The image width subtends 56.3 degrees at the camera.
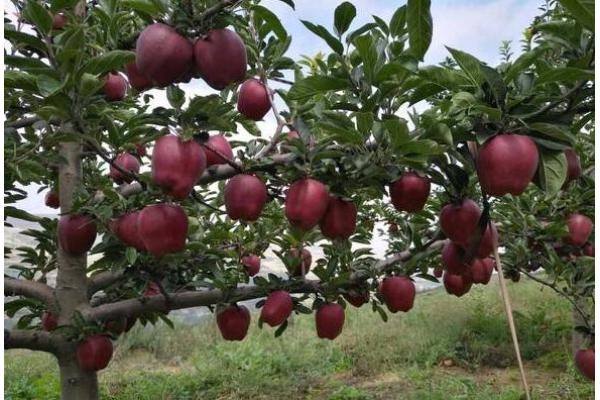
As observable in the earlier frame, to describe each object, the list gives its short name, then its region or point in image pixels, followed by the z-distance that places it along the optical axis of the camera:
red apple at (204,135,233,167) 1.12
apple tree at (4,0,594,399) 0.81
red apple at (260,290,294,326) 1.67
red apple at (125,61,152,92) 1.12
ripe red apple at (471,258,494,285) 1.62
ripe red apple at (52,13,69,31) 1.49
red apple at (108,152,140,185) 1.65
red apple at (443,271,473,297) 1.69
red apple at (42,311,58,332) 1.84
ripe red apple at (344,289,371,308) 1.79
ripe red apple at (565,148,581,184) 0.87
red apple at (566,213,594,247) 1.80
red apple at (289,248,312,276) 1.89
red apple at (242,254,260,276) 2.14
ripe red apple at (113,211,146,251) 1.25
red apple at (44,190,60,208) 2.11
